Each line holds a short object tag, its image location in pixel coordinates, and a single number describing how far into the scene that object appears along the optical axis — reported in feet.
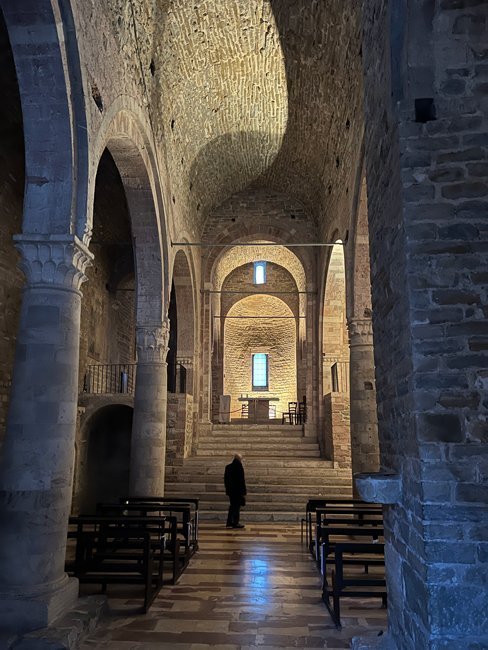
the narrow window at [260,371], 85.66
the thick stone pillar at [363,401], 35.63
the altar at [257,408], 78.38
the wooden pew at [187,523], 25.51
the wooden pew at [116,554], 19.10
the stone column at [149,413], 35.17
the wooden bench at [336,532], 20.65
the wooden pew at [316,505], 27.84
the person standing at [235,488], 34.99
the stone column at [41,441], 16.39
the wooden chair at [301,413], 62.08
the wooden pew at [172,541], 21.97
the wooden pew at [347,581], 17.08
